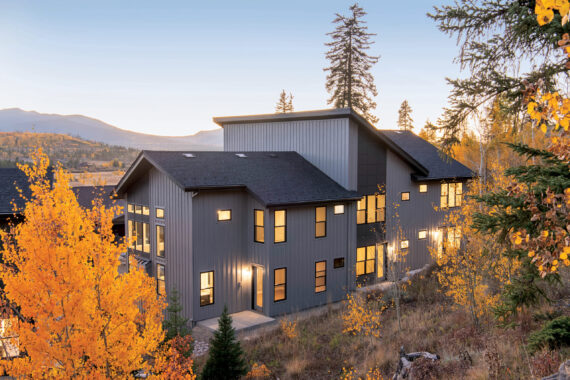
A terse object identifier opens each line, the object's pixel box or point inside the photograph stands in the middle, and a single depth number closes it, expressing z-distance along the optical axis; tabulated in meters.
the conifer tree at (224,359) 12.83
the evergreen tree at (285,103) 63.41
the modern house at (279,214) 19.47
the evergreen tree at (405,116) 68.44
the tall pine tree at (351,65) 39.72
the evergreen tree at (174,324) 14.50
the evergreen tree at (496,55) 8.85
